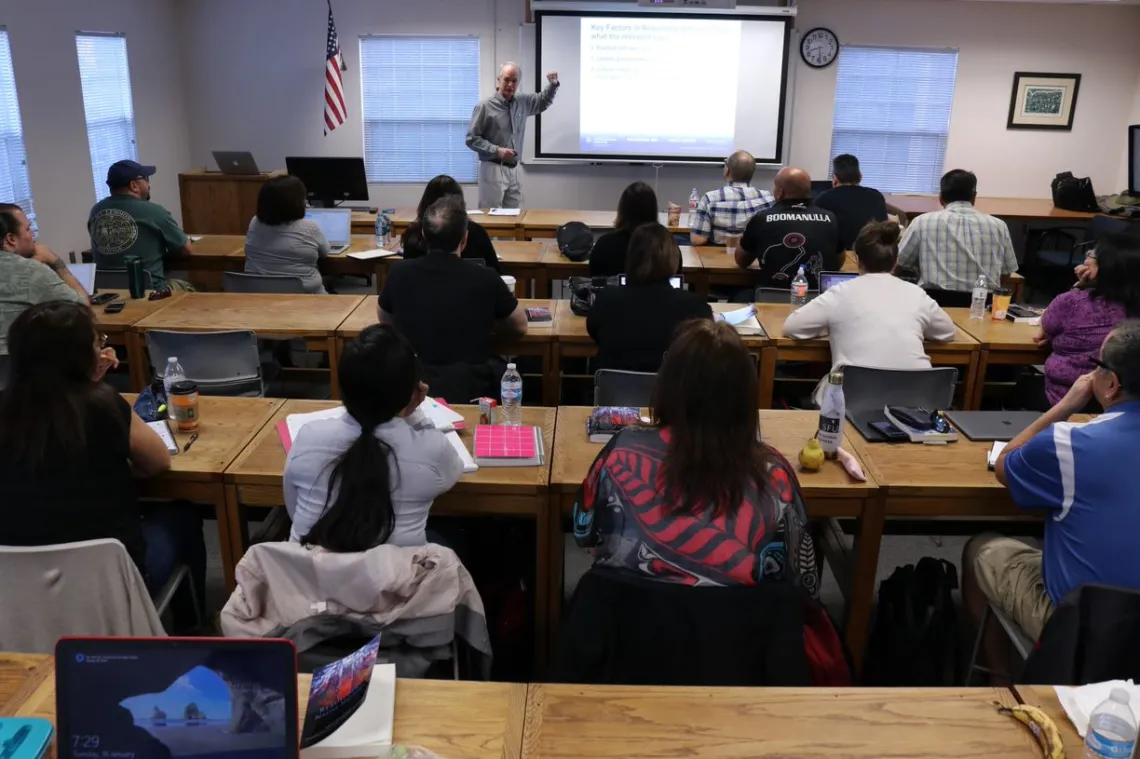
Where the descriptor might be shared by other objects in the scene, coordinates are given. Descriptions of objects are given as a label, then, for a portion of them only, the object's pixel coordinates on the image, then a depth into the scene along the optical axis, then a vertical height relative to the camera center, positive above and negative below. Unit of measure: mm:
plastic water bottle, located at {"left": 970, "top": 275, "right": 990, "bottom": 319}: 4371 -736
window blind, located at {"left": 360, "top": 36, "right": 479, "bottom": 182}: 8711 +258
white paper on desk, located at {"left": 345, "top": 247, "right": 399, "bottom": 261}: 5444 -712
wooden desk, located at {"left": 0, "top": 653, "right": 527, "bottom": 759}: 1512 -966
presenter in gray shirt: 7488 +8
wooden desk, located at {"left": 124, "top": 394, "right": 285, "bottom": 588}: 2553 -913
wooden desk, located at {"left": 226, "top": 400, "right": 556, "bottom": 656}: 2518 -965
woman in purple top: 3438 -629
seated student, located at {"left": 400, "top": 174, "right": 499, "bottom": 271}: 4598 -499
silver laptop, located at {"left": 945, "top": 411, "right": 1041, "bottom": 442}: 2848 -861
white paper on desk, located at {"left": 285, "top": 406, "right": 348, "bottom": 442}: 2793 -869
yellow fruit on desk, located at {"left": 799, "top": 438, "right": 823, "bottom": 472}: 2588 -866
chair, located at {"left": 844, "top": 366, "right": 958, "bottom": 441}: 3359 -874
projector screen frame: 8273 +627
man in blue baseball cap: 4973 -518
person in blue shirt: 2031 -773
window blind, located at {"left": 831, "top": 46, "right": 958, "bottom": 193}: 8727 +269
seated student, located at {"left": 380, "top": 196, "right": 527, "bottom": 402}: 3516 -633
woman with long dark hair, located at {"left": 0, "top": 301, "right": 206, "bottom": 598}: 2146 -720
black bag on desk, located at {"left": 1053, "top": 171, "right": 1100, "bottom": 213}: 8188 -417
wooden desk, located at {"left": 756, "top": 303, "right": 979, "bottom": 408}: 4012 -905
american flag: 8188 +407
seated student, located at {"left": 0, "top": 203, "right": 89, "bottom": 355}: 3631 -595
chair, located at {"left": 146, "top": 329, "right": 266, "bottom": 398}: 3746 -918
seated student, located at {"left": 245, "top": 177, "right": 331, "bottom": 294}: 4871 -567
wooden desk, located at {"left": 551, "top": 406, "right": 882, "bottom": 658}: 2520 -934
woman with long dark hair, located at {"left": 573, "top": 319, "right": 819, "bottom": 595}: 1854 -699
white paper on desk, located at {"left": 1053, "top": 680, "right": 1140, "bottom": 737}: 1571 -943
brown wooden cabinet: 7793 -600
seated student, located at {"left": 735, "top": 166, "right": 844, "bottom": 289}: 5027 -514
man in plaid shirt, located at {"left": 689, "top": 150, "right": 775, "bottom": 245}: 5824 -411
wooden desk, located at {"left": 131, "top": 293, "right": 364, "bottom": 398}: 4016 -824
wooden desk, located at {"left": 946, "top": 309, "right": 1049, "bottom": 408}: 4016 -863
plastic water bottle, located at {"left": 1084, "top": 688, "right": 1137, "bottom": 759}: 1432 -897
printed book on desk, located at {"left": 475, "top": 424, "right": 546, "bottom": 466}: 2609 -878
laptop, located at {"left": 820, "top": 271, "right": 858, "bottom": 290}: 4512 -656
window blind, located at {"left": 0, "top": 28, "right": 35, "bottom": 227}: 6227 -143
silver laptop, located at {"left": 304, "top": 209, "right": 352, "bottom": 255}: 5758 -567
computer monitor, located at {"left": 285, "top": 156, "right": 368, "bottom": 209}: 6914 -358
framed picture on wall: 8703 +412
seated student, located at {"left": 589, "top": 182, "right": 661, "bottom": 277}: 4691 -465
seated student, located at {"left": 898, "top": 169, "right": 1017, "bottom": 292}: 4957 -520
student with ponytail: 2035 -734
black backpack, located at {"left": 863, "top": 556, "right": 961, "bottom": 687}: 2611 -1352
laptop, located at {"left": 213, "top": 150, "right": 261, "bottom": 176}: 7746 -277
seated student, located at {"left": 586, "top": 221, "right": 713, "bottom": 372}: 3443 -644
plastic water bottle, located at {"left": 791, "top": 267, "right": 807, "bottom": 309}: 4555 -723
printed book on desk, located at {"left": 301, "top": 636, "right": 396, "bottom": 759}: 1459 -927
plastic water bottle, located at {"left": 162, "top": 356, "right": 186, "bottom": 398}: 3117 -852
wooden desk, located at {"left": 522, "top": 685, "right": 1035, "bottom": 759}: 1503 -962
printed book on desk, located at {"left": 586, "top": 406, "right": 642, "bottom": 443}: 2787 -856
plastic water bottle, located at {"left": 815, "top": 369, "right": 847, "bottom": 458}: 2594 -778
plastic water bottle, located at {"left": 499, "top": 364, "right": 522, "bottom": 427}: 2873 -825
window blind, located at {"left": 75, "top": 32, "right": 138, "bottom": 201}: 7262 +202
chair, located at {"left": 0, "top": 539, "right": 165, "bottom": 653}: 1951 -984
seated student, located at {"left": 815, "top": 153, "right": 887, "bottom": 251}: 6094 -399
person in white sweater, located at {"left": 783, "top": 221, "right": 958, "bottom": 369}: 3652 -666
